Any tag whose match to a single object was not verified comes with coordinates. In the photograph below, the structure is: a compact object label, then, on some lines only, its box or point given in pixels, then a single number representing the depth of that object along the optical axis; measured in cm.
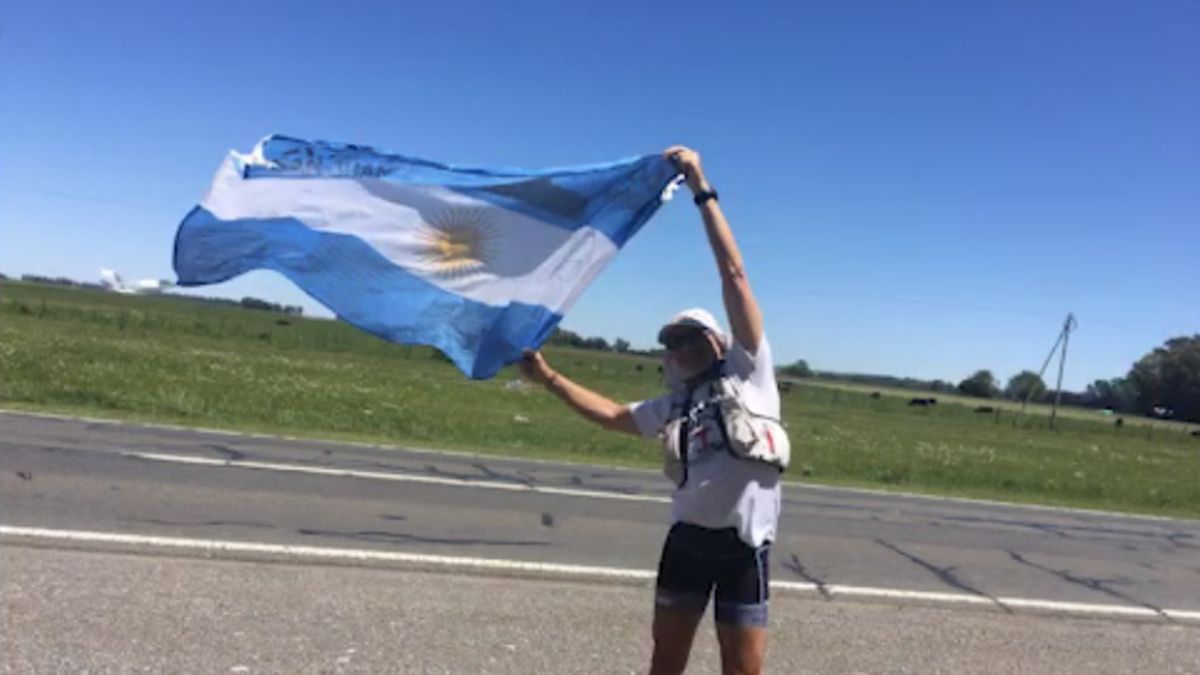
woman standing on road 343
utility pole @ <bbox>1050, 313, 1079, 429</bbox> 5957
